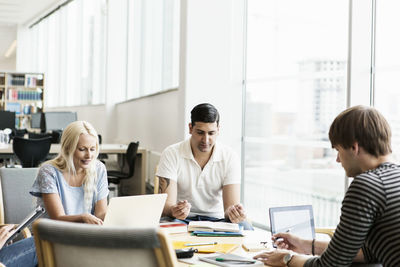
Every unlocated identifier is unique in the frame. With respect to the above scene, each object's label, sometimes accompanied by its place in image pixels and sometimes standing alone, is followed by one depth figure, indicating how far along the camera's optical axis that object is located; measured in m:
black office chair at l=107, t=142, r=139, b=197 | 5.79
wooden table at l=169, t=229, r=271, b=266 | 2.10
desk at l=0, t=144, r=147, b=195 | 6.00
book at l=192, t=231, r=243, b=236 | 2.22
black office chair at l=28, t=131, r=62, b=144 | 7.06
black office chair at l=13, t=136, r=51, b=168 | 5.57
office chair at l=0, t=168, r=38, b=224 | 2.94
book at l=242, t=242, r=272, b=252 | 1.98
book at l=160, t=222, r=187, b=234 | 2.29
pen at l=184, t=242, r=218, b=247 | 2.00
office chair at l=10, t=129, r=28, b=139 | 7.93
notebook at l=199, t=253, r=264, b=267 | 1.74
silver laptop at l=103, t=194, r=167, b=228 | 1.97
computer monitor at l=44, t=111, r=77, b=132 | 7.56
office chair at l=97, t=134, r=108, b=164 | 6.46
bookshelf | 11.37
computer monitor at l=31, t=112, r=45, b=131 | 8.62
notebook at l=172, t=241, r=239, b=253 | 1.95
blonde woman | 2.57
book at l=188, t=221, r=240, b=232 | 2.28
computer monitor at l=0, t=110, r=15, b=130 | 8.29
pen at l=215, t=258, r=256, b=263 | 1.78
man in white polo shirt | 3.08
